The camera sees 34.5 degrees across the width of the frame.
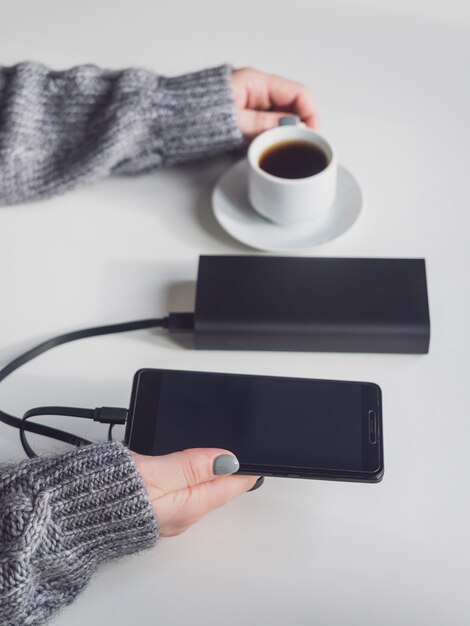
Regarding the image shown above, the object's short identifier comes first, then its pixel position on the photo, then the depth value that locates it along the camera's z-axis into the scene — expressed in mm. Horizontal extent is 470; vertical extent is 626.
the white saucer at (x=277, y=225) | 721
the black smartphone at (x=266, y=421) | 558
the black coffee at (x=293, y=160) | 722
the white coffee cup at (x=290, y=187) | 688
